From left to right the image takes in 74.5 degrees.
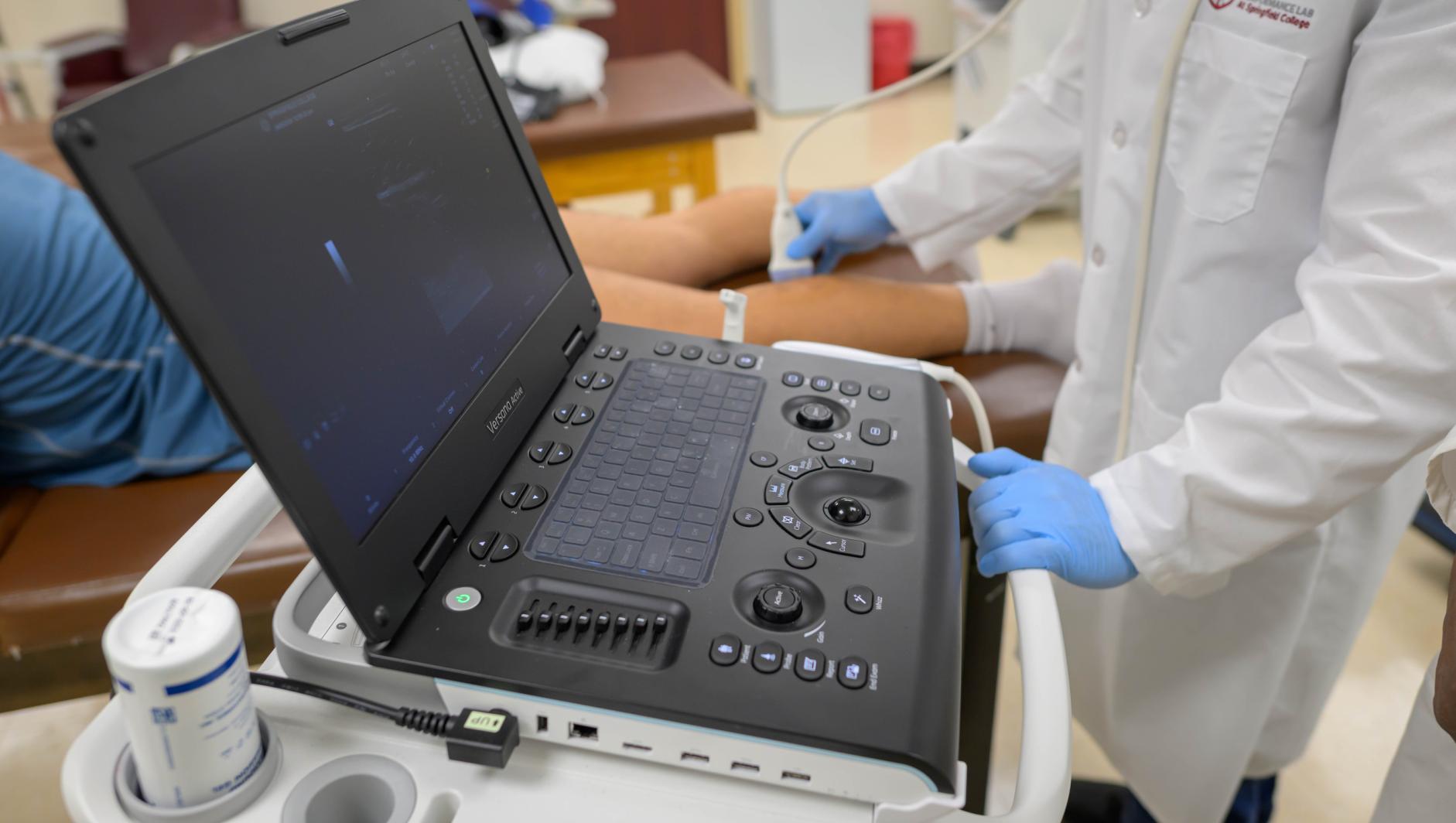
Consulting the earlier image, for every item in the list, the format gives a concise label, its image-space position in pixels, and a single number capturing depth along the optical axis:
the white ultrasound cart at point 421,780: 0.45
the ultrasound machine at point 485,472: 0.43
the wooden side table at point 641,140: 2.14
